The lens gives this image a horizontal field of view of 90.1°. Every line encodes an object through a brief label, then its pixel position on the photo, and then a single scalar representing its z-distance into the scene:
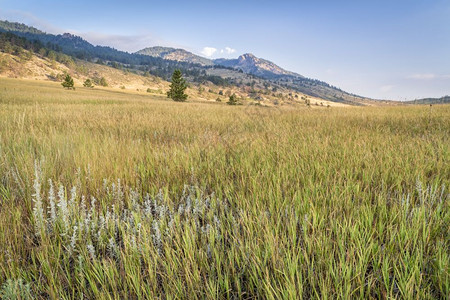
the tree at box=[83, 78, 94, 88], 85.69
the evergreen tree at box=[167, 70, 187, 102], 52.19
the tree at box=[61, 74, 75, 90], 60.56
